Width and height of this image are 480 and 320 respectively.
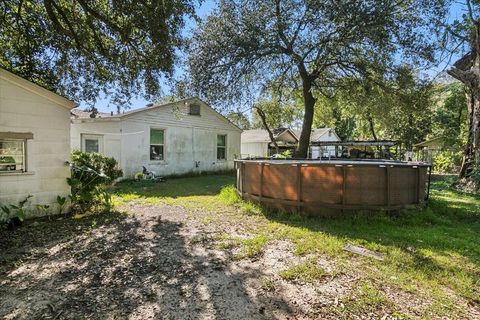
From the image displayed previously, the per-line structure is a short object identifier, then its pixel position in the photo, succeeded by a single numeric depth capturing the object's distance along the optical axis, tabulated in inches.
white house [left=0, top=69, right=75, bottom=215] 240.8
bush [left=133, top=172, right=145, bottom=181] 511.7
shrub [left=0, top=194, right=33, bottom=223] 230.4
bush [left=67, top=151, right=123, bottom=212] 288.2
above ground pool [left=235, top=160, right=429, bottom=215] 253.6
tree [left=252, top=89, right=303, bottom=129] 591.2
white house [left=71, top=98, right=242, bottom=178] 526.3
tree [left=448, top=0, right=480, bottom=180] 399.9
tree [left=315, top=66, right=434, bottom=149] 444.4
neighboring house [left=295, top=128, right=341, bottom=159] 1224.7
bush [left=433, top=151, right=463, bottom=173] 810.4
